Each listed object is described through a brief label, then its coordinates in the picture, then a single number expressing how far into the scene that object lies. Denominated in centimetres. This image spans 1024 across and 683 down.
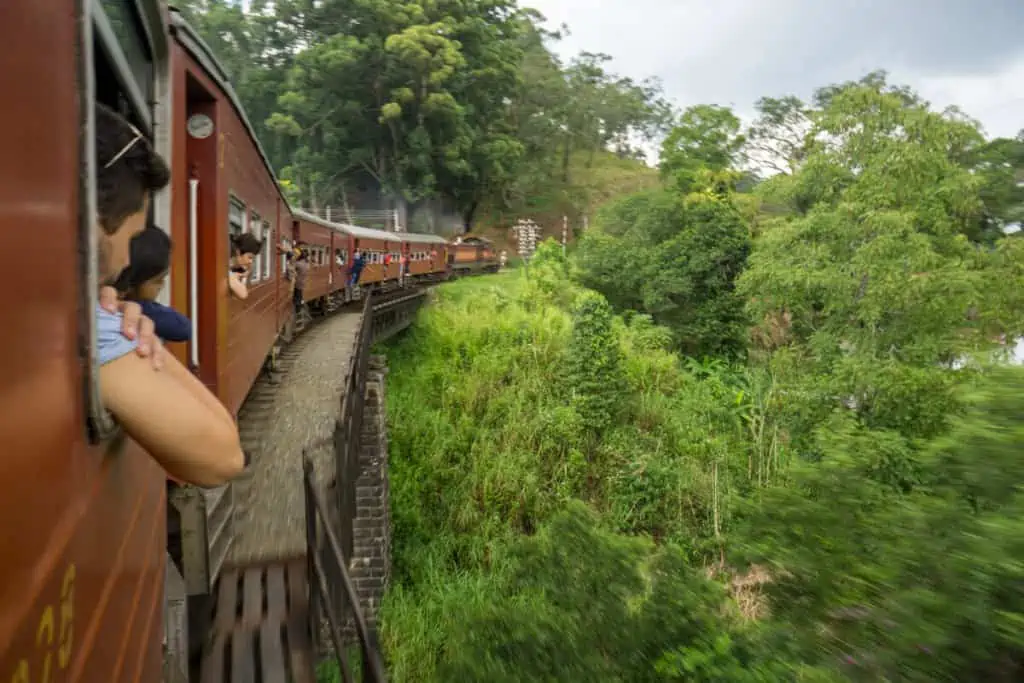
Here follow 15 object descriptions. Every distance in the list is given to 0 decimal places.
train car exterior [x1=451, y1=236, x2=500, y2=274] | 3578
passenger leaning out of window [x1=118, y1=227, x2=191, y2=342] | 168
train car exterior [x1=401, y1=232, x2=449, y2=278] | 2618
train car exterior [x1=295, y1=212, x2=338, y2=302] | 1346
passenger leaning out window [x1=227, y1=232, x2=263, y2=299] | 549
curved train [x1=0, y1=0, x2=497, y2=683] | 100
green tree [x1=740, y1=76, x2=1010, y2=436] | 1163
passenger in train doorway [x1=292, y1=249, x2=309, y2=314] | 1320
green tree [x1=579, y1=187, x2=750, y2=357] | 2091
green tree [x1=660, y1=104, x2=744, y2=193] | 3491
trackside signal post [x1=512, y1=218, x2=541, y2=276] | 4129
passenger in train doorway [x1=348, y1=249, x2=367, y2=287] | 1928
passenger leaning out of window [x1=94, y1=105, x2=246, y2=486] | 135
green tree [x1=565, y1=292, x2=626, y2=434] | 1652
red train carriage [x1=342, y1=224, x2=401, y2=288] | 1952
